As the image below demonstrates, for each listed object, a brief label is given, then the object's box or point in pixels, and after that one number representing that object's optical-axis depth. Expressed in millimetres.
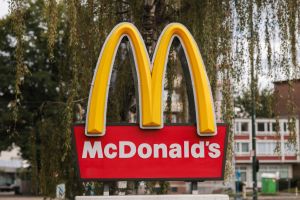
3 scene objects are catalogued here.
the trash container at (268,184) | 52522
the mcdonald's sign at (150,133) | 7184
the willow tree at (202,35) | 8391
